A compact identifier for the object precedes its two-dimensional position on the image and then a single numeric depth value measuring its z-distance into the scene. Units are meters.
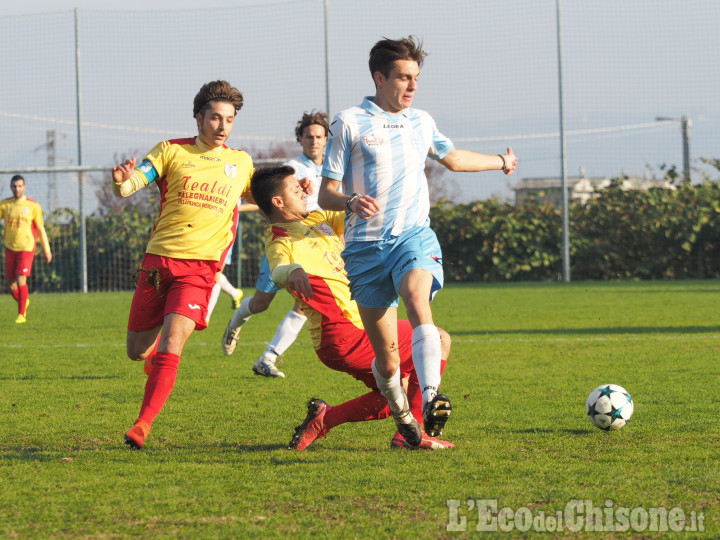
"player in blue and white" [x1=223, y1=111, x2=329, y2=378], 15.09
